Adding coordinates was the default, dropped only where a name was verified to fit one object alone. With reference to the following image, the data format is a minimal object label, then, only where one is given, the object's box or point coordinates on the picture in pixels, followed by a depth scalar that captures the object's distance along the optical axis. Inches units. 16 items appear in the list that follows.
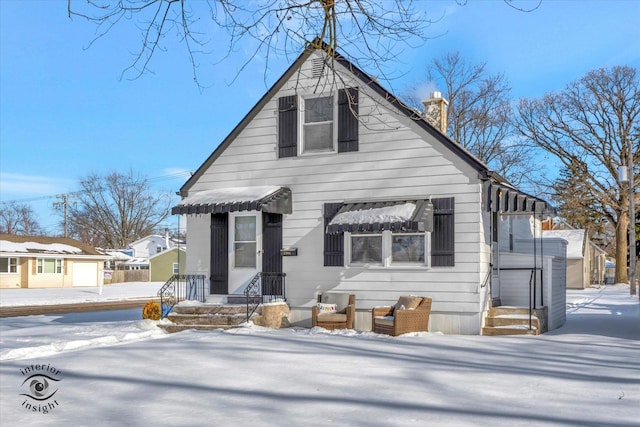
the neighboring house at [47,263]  1553.9
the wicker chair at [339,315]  482.0
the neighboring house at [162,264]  2199.8
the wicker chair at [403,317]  448.8
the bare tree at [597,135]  1387.8
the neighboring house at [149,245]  2466.8
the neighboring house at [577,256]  1481.3
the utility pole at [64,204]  2577.0
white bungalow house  465.1
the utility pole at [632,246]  1121.4
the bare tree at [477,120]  1278.3
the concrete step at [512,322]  460.1
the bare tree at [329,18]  245.6
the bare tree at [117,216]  2476.6
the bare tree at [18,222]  3267.7
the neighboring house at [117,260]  2242.9
